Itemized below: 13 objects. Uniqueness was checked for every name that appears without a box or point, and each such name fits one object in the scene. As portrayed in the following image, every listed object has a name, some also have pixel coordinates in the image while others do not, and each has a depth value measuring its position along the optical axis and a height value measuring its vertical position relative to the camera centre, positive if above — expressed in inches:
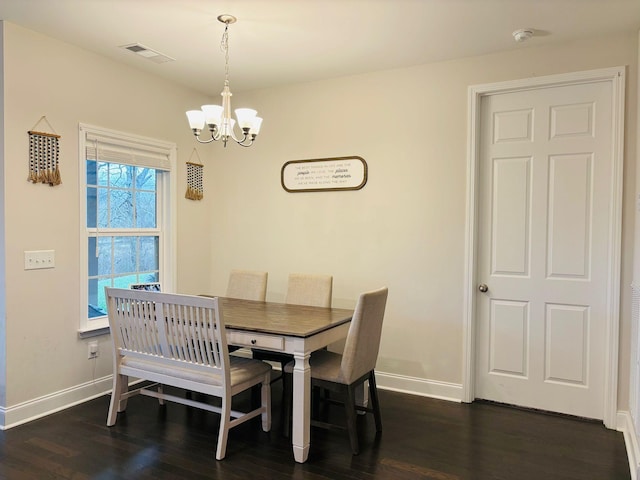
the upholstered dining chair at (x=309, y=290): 140.3 -18.5
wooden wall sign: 152.7 +18.6
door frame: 118.6 +3.0
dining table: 100.1 -24.2
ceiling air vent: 130.0 +50.1
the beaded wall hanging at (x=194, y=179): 169.3 +17.8
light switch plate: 119.8 -8.6
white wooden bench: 101.4 -28.9
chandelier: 107.7 +25.5
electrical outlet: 136.8 -36.5
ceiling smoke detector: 116.3 +49.4
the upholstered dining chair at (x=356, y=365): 102.9 -31.4
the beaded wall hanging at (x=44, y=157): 120.6 +18.3
